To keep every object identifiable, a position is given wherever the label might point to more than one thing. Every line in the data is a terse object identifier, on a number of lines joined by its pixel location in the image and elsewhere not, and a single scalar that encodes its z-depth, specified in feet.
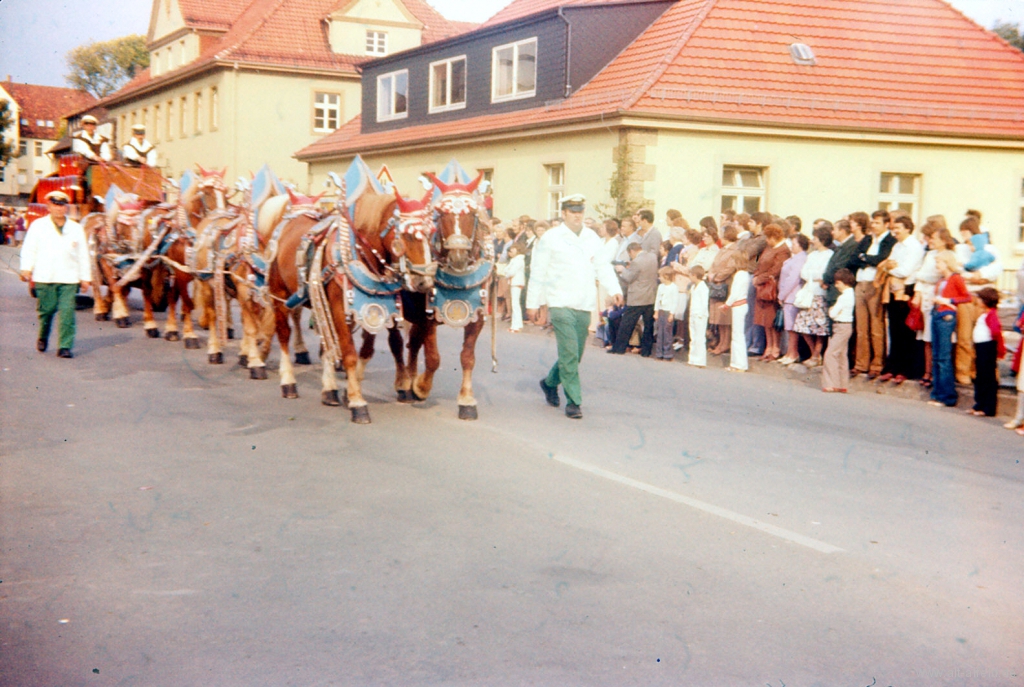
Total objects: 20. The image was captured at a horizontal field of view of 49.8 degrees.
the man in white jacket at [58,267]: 44.11
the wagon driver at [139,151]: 62.23
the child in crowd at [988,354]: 37.52
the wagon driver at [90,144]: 62.26
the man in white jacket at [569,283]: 34.22
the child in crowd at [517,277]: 69.00
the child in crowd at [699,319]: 52.13
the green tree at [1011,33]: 100.83
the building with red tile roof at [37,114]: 241.94
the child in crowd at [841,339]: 44.19
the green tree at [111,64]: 222.89
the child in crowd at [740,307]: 50.31
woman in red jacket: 39.81
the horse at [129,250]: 51.62
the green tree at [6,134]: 215.31
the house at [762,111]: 75.72
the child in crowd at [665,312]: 53.83
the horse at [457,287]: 29.84
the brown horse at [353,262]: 30.76
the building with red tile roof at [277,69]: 156.25
